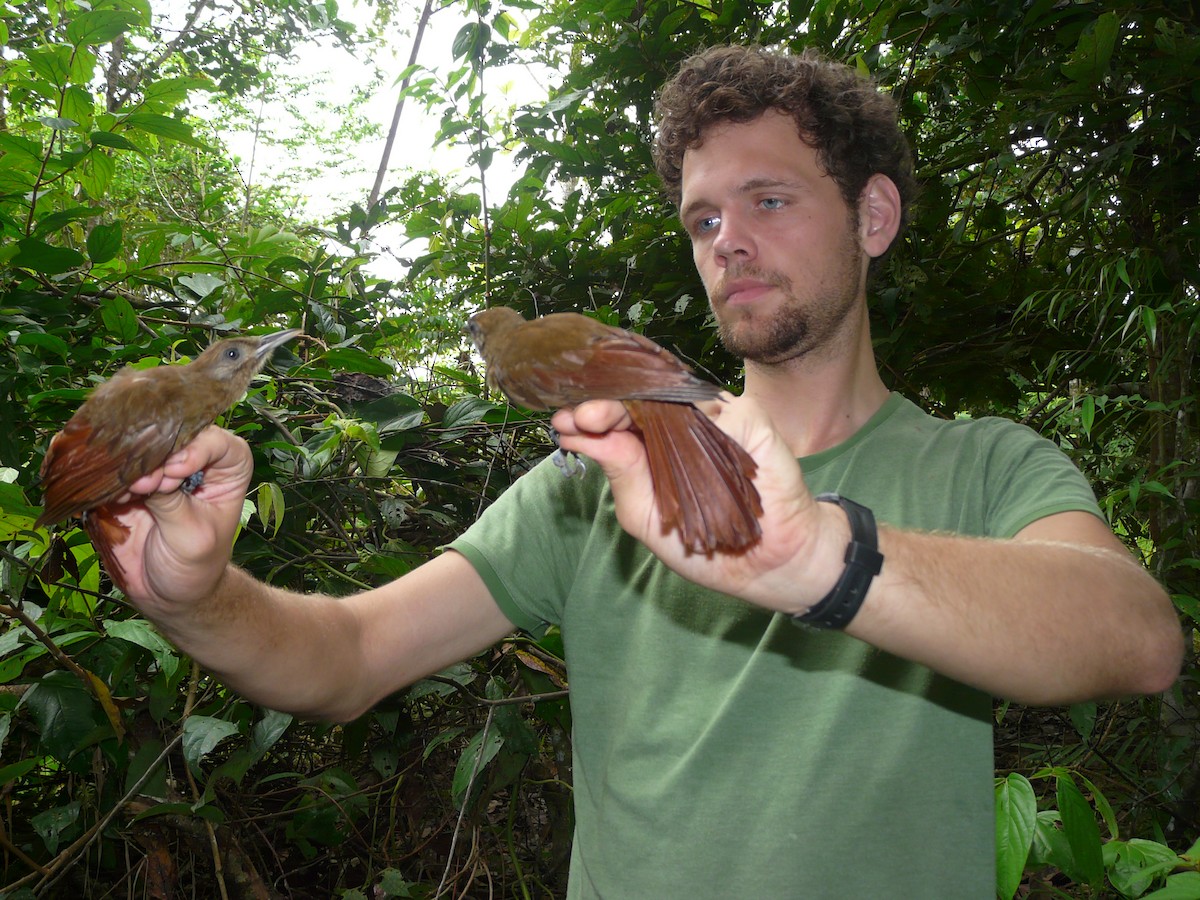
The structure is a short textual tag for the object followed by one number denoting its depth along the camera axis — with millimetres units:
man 1139
